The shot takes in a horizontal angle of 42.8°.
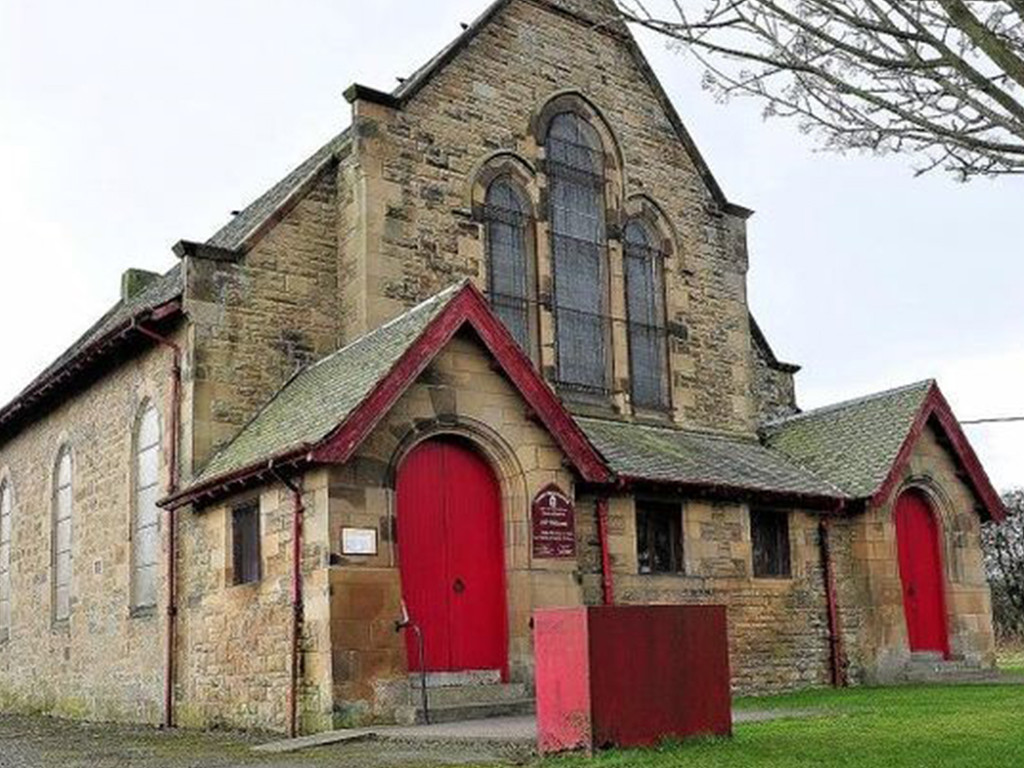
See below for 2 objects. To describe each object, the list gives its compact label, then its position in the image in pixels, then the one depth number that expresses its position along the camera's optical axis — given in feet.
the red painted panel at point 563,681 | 33.19
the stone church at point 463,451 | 49.85
